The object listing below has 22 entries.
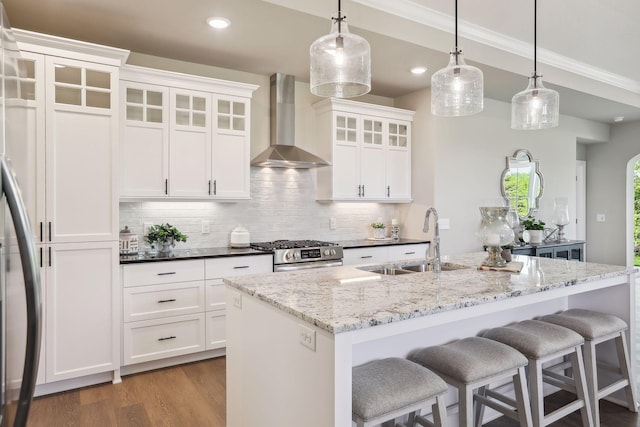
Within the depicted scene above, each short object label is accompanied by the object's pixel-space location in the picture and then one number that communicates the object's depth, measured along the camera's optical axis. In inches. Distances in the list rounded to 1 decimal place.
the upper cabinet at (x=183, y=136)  137.0
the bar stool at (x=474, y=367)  72.5
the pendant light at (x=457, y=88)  90.0
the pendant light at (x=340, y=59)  73.5
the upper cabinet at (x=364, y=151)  181.3
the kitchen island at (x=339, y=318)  57.5
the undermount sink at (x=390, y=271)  103.7
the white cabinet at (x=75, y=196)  110.9
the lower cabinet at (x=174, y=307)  125.9
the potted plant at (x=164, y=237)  141.4
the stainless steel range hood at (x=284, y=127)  168.1
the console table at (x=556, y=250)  192.1
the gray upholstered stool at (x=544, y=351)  83.7
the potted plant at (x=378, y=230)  201.9
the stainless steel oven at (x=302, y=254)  150.7
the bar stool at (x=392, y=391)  60.2
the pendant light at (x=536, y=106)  103.5
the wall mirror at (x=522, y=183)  222.7
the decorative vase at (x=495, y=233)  102.1
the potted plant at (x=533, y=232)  199.9
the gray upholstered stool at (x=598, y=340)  95.2
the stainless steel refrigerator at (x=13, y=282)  42.0
